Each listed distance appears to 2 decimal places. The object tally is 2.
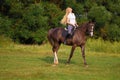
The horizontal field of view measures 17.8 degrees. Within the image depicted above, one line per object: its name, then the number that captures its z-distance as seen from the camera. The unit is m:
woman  19.17
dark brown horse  19.03
